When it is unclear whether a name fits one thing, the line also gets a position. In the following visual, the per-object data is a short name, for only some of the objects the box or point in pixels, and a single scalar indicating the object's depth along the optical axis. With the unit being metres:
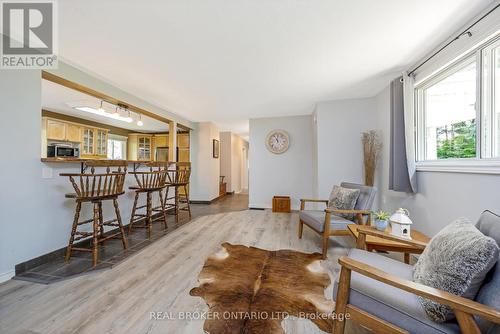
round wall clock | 4.97
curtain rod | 1.50
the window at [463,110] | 1.58
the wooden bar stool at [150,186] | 3.00
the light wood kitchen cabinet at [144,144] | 6.91
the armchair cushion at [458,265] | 0.87
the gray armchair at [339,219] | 2.39
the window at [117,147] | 6.33
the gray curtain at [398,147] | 2.42
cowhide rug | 1.37
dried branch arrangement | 3.27
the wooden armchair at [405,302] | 0.82
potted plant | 1.97
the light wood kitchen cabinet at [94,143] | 5.31
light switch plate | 2.16
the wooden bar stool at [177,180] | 3.74
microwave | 4.01
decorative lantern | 1.75
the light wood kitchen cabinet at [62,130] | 4.48
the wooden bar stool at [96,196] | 2.11
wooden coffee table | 1.71
